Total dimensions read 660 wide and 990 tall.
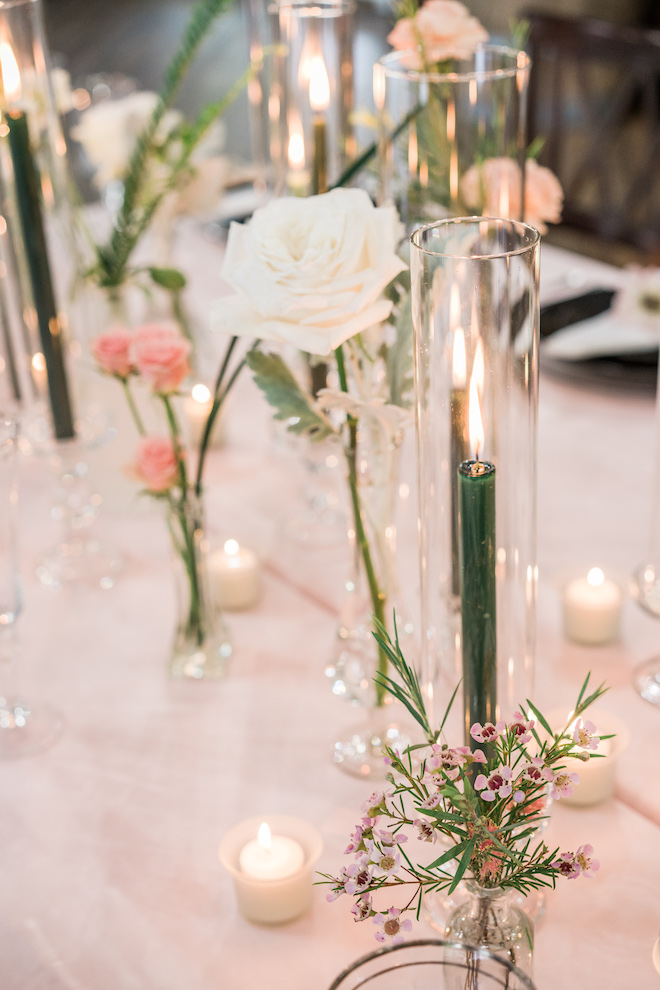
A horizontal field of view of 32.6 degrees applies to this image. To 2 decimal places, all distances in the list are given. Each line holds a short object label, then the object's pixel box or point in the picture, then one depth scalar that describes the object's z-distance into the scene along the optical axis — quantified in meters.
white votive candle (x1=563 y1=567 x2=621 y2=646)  0.98
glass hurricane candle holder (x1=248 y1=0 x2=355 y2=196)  1.16
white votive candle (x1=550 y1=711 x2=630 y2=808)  0.80
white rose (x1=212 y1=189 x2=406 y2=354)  0.69
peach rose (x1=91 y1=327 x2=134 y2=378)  0.94
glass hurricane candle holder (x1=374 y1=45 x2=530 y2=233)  0.93
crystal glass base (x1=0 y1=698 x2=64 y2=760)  0.93
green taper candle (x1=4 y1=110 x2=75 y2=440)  1.11
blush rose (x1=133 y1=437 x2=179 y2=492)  0.92
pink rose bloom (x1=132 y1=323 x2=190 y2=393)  0.90
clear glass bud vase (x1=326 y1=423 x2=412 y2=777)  0.80
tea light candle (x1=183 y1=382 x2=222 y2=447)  1.35
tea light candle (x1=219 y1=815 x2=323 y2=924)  0.72
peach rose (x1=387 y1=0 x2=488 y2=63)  0.95
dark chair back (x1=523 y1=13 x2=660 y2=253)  2.27
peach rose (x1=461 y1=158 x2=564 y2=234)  0.96
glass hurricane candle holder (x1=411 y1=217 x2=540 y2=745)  0.61
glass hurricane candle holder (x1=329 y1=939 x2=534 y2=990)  0.52
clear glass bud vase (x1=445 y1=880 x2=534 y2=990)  0.62
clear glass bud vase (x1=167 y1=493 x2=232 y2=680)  0.96
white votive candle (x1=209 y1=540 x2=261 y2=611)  1.08
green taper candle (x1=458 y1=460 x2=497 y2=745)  0.61
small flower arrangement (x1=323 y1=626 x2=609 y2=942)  0.57
